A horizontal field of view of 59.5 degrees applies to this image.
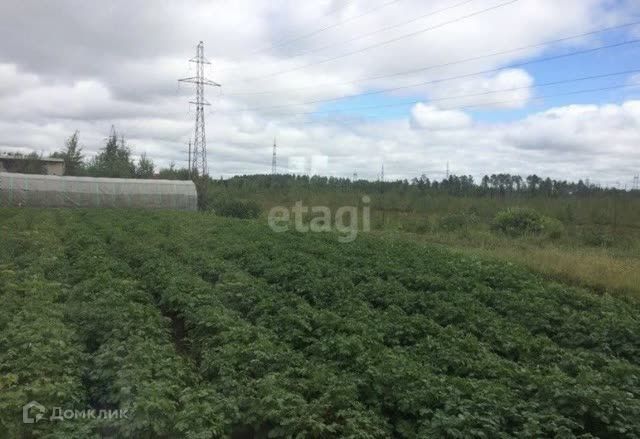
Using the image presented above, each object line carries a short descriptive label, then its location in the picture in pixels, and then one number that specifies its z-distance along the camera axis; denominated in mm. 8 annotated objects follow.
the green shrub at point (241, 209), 38562
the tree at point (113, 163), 60781
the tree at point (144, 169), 65625
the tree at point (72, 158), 67050
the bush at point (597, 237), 23422
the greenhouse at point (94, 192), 38625
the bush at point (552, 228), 25375
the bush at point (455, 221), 28609
